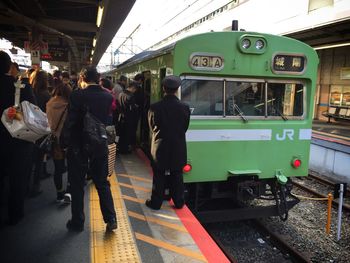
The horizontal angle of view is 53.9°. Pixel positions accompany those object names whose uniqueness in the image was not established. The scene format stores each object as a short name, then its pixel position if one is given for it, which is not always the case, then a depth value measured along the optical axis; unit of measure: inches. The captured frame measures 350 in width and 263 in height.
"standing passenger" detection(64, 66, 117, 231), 133.6
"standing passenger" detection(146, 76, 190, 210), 162.9
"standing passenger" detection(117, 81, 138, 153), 265.1
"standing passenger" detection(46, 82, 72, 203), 163.5
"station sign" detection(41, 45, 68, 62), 646.8
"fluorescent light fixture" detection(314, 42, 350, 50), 616.3
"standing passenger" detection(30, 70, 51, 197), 184.2
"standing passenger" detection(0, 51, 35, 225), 140.1
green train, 186.2
